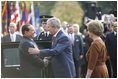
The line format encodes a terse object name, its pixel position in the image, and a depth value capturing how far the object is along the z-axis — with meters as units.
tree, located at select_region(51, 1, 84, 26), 68.25
